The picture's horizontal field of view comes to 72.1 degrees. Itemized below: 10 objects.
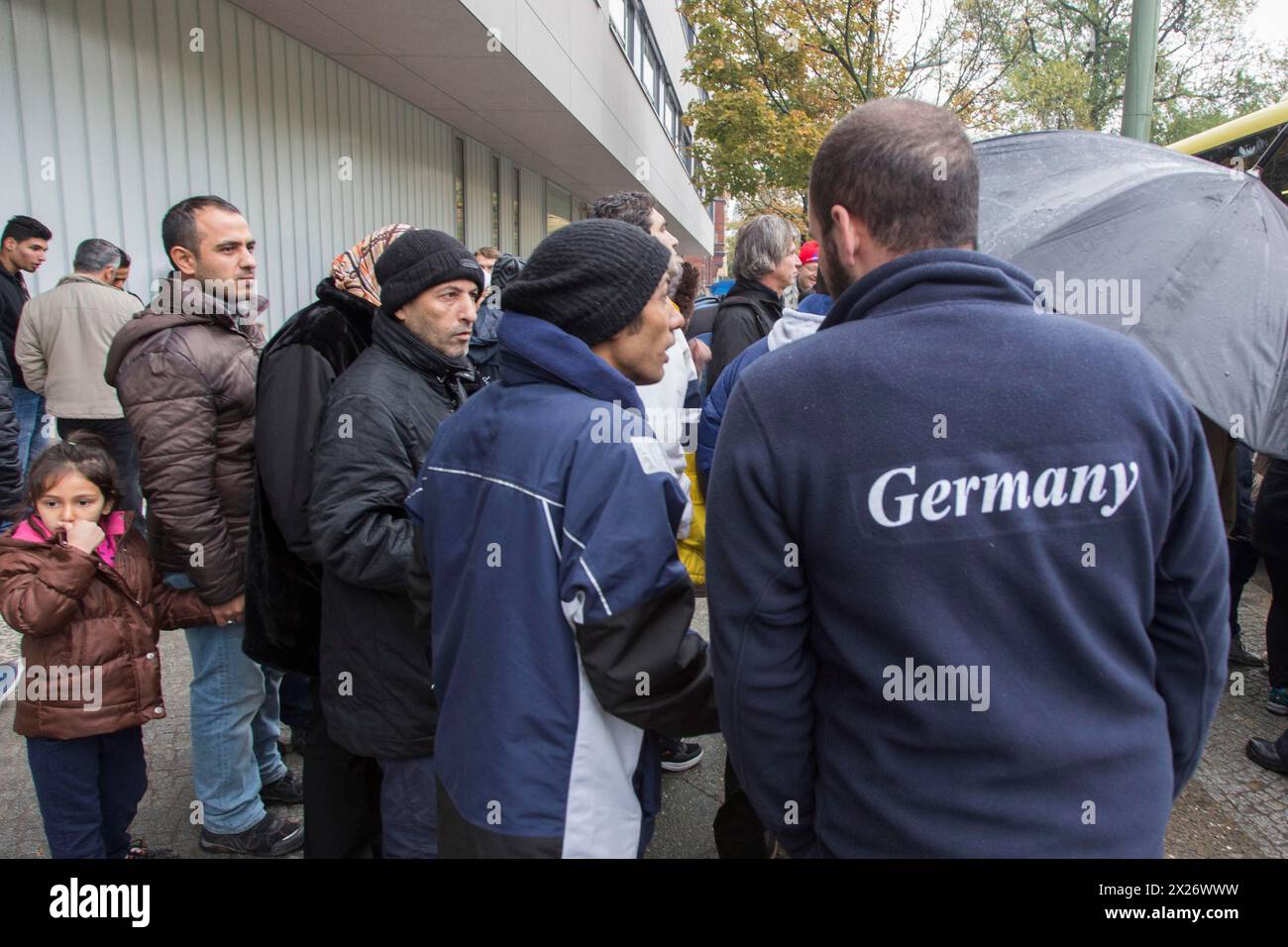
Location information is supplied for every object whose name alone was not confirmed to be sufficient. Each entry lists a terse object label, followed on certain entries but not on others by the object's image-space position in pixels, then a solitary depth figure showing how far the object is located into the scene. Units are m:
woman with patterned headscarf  2.51
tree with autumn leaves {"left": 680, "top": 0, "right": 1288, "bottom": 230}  12.57
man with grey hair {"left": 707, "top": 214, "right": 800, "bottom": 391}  4.14
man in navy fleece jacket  1.27
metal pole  5.93
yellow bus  6.52
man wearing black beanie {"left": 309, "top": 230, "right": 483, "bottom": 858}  2.24
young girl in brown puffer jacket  2.54
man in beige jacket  4.93
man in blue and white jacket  1.57
